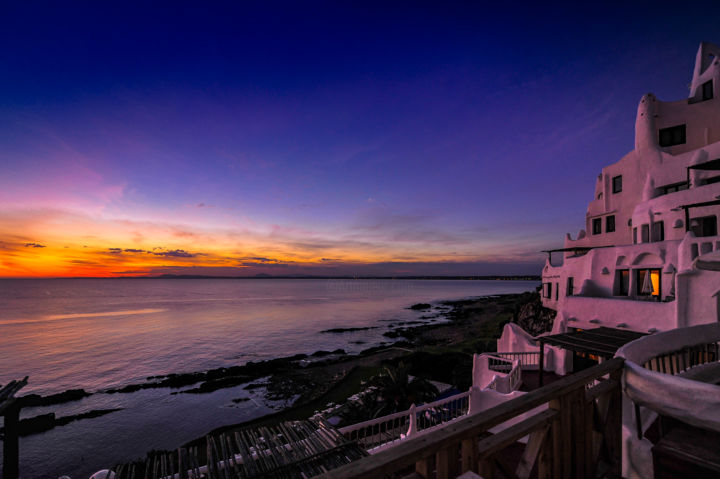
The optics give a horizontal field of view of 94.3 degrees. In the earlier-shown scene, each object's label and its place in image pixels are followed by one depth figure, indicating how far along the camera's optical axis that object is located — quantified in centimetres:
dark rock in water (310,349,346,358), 3909
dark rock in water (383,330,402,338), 5078
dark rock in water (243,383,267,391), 2918
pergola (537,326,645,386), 863
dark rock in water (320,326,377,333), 5397
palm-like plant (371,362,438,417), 1725
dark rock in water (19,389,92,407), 2583
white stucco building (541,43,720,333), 1387
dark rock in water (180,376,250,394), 2859
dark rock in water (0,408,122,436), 2203
